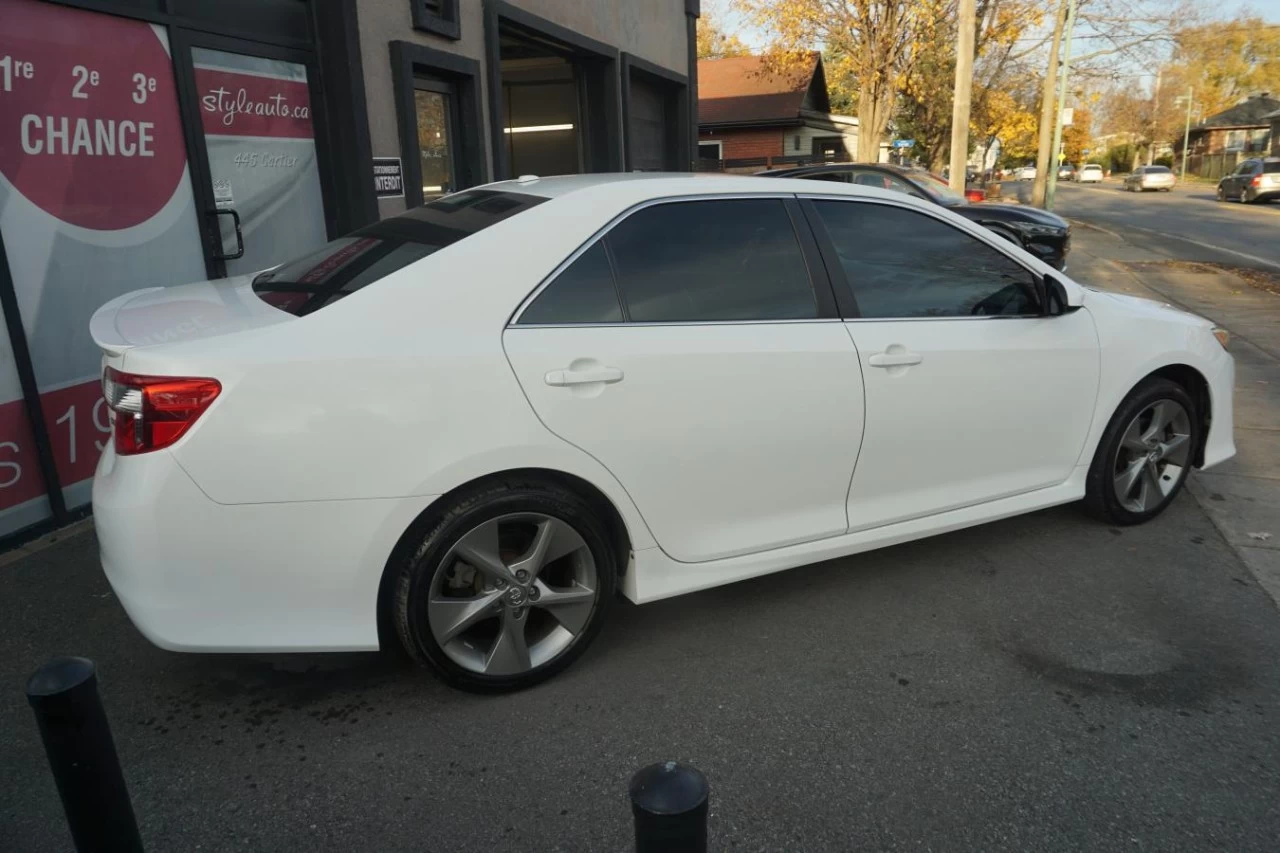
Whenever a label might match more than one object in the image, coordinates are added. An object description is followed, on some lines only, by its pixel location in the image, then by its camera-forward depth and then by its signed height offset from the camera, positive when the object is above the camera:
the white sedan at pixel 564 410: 2.60 -0.74
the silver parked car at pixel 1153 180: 50.16 -1.52
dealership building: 4.43 +0.20
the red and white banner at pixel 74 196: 4.37 -0.04
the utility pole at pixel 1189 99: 71.82 +4.02
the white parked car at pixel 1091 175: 73.62 -1.68
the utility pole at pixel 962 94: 17.81 +1.19
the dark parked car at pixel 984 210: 10.85 -0.64
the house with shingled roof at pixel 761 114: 31.41 +1.64
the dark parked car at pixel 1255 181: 32.09 -1.17
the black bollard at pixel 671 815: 1.27 -0.85
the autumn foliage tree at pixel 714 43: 56.31 +7.26
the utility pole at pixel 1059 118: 27.61 +1.06
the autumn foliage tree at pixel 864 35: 25.42 +3.40
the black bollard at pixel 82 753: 1.61 -0.96
